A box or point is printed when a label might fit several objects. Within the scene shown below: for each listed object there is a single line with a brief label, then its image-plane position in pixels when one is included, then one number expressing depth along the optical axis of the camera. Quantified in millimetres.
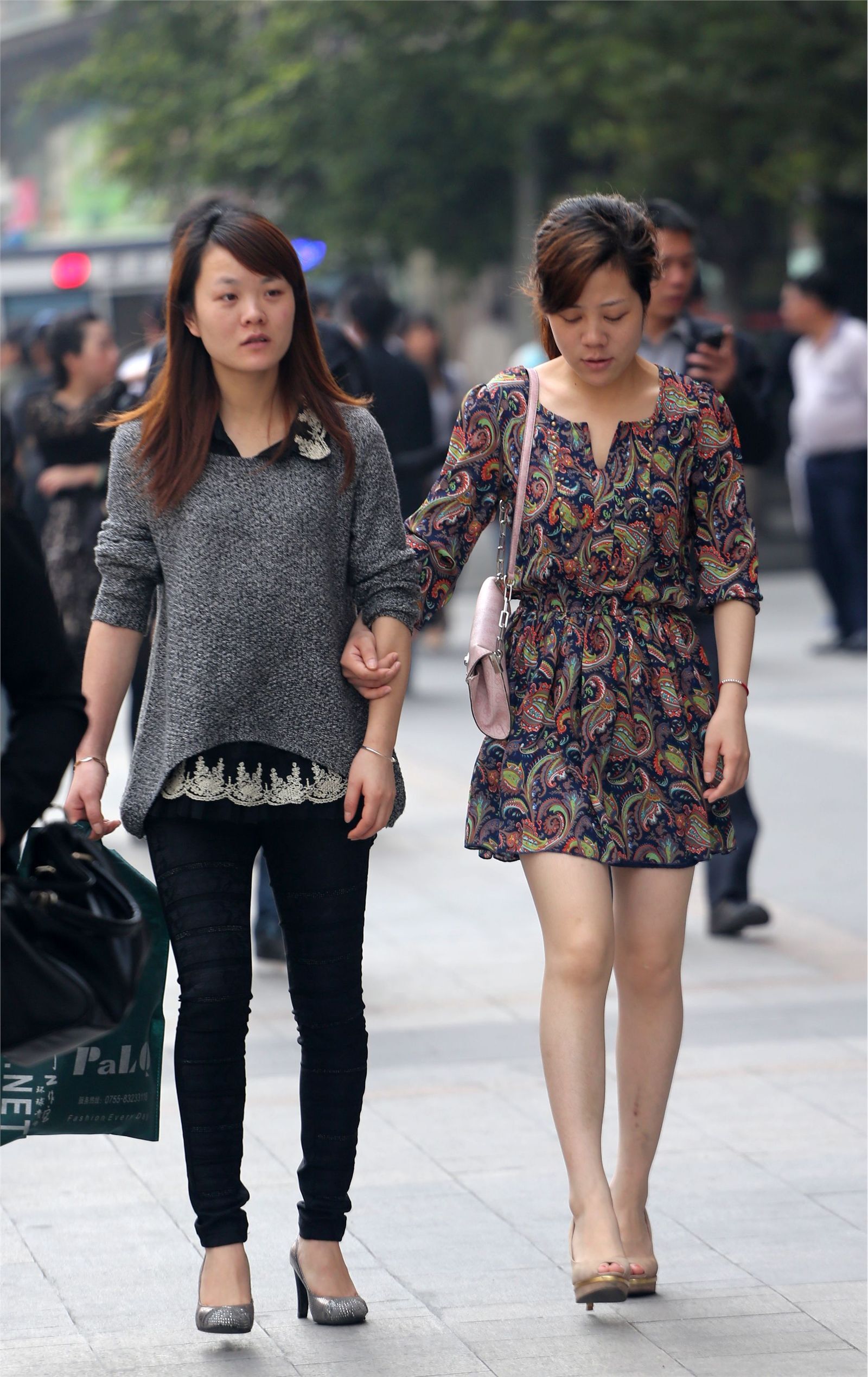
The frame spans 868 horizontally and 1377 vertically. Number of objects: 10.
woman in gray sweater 7055
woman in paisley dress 7430
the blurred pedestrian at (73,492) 15398
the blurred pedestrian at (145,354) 13008
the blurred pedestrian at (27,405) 16906
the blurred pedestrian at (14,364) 27734
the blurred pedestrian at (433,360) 29484
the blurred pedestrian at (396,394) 17812
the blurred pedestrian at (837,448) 26500
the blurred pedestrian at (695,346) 11680
